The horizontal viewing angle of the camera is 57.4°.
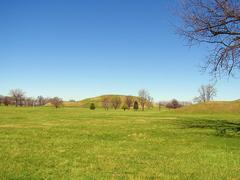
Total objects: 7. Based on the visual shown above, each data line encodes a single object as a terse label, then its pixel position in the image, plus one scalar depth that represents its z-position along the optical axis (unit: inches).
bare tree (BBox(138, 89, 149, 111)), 4876.8
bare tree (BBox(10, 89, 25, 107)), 5104.7
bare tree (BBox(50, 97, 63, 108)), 4675.6
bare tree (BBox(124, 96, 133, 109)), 4786.7
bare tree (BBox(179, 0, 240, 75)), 523.5
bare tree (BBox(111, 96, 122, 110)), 4944.2
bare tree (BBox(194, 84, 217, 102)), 3891.3
